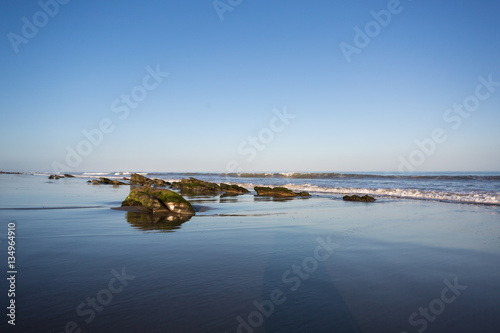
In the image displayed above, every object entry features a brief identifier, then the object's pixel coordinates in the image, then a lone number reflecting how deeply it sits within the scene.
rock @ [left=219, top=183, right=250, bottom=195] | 26.63
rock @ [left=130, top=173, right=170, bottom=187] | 40.16
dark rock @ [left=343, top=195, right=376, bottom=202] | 18.47
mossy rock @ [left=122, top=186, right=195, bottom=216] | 13.08
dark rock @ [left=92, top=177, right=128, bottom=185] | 40.49
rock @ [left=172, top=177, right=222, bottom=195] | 28.84
